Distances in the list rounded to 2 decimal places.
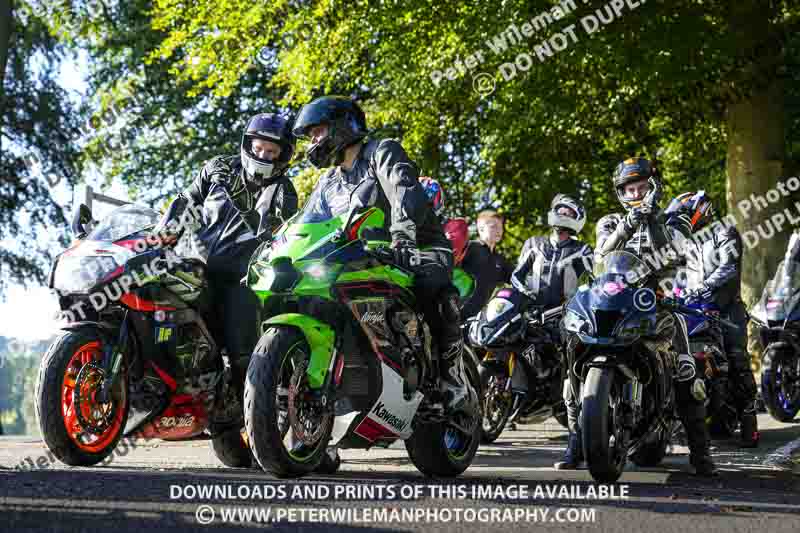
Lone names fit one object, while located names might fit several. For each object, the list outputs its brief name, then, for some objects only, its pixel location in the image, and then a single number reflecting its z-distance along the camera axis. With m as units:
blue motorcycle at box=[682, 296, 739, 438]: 9.80
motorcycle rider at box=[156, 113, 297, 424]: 7.43
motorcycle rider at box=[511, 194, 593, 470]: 10.98
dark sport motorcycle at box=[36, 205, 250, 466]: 6.59
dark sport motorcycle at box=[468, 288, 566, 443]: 10.38
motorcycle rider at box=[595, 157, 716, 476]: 7.57
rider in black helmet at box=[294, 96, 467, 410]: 6.79
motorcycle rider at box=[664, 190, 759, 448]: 10.41
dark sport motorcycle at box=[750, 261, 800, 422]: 12.17
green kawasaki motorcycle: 5.85
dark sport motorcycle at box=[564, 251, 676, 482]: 6.56
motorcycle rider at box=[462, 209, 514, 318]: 11.81
